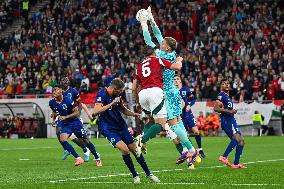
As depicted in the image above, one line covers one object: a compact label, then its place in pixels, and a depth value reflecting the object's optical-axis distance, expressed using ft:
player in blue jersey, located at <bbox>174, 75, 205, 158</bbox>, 78.95
